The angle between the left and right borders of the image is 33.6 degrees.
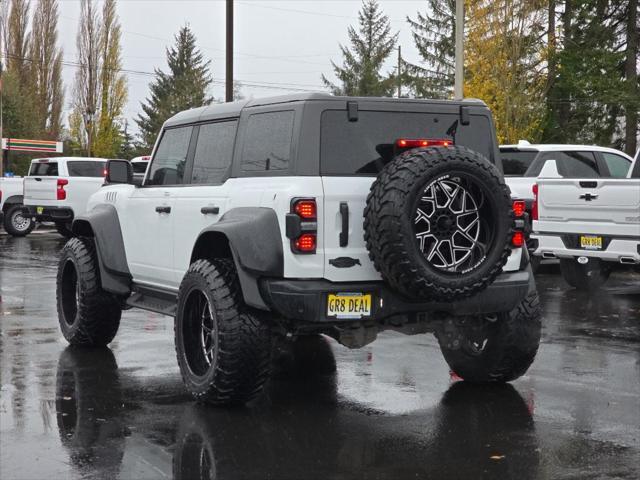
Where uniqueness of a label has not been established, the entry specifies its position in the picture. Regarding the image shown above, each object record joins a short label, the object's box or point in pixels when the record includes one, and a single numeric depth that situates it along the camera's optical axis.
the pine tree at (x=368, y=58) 69.16
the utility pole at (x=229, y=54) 29.33
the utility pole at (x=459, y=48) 21.81
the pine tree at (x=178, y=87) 75.50
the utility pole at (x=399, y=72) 60.62
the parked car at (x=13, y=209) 26.77
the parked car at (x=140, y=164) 27.27
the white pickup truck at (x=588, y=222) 12.49
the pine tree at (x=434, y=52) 57.06
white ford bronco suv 6.39
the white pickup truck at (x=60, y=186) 24.66
